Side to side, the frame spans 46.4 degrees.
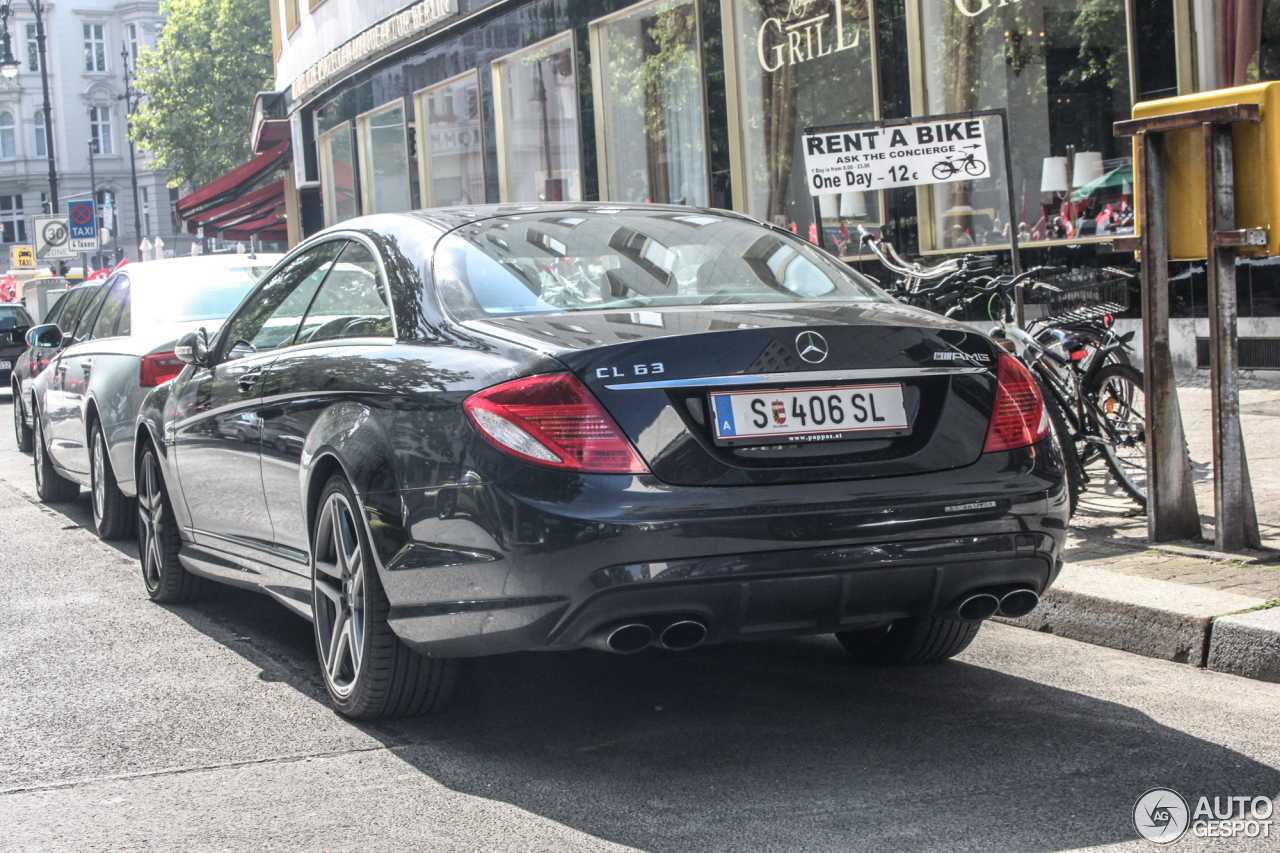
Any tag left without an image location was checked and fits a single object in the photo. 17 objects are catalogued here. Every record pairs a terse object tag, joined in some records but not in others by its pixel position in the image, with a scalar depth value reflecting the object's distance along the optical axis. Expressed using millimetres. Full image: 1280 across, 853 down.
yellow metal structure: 5629
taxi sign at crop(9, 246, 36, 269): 41488
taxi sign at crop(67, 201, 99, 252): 28953
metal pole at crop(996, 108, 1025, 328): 7564
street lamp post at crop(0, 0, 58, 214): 36812
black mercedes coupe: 3615
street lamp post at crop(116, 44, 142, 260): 79688
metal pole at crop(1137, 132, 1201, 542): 6043
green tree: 59031
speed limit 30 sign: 29969
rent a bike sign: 8016
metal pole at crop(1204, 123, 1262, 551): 5788
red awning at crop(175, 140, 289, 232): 33625
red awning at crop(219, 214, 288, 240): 40938
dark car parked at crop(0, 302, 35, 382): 24609
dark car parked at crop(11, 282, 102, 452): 12266
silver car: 7703
